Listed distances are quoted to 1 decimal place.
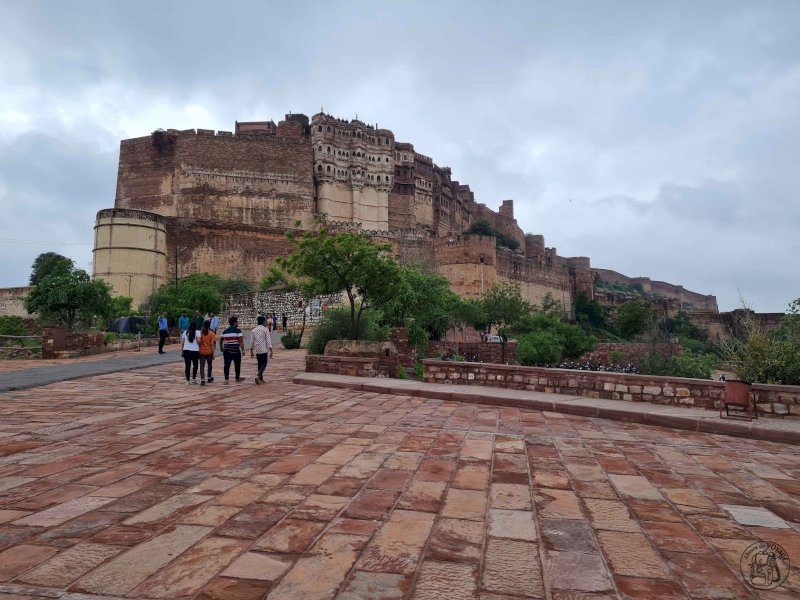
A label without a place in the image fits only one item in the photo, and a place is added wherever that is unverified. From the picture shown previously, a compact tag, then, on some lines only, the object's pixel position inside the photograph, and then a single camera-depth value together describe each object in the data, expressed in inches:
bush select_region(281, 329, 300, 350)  701.9
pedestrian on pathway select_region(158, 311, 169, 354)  591.5
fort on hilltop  1494.8
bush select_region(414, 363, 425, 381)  644.7
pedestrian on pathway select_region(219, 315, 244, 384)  358.3
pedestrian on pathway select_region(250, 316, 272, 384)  352.5
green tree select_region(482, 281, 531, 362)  1250.6
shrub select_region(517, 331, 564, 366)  995.9
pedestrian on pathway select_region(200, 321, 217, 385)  346.9
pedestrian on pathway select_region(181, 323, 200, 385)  344.5
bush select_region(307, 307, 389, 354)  508.2
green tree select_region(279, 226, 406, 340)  441.1
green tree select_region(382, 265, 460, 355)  705.6
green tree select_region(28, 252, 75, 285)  1828.2
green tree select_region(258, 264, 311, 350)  1082.7
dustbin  232.9
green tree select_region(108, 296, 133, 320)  1050.3
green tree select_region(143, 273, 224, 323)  1079.6
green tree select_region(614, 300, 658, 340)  1822.1
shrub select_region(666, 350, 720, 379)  542.8
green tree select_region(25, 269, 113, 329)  748.0
